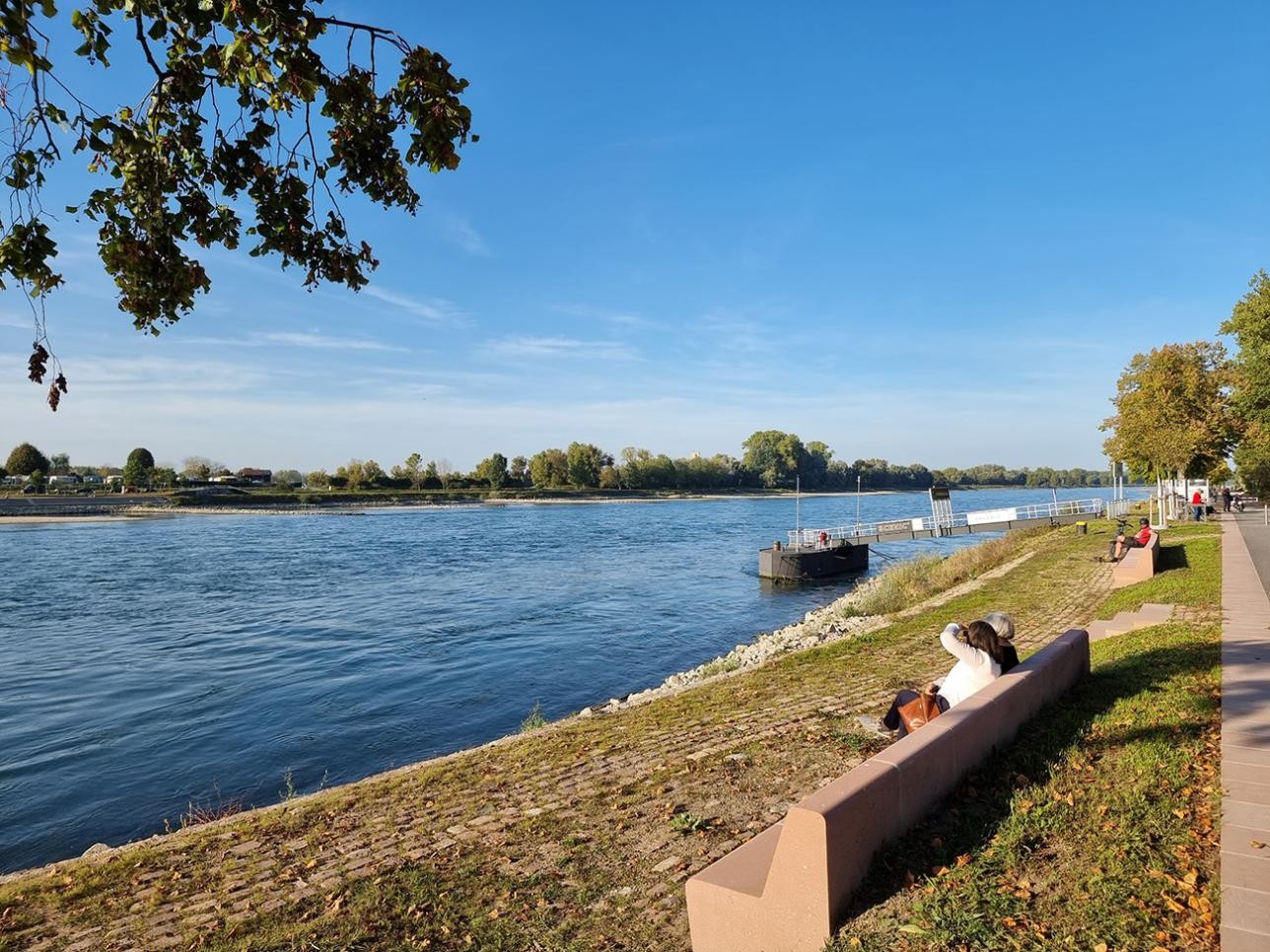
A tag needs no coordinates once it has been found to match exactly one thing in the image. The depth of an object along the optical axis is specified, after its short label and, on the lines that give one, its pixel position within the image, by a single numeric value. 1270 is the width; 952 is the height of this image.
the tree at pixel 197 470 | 161.38
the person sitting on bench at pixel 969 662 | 5.77
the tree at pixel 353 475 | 144.00
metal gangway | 40.41
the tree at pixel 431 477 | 155.75
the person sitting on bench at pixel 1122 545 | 17.92
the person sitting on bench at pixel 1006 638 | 6.05
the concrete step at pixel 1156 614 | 10.79
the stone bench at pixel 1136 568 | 15.95
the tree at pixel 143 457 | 134.84
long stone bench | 3.48
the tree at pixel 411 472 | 152.00
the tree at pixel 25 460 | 124.81
